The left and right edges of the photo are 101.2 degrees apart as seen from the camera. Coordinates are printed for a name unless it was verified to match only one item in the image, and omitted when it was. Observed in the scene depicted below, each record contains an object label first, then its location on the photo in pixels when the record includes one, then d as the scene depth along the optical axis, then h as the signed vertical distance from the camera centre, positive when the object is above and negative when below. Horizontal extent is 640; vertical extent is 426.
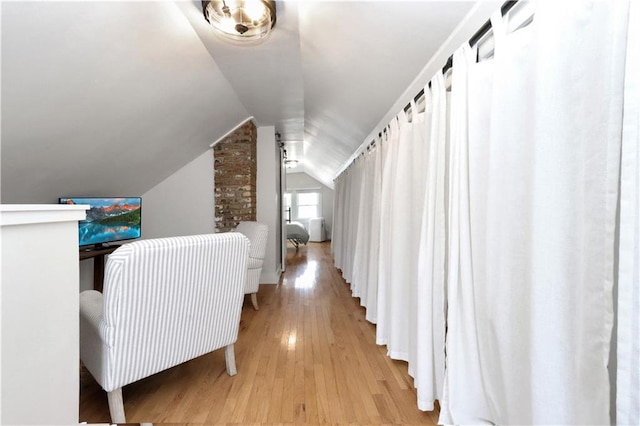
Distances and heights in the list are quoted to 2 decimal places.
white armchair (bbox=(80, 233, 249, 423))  1.15 -0.51
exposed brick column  3.49 +0.38
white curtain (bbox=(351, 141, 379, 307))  2.79 -0.26
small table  2.49 -0.59
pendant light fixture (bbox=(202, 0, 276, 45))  1.35 +1.02
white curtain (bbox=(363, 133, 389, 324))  2.40 -0.26
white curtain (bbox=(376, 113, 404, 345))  2.02 -0.29
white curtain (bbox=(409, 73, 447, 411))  1.33 -0.32
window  9.18 +0.14
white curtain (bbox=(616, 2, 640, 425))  0.61 -0.10
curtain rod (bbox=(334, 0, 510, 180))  0.94 +0.72
